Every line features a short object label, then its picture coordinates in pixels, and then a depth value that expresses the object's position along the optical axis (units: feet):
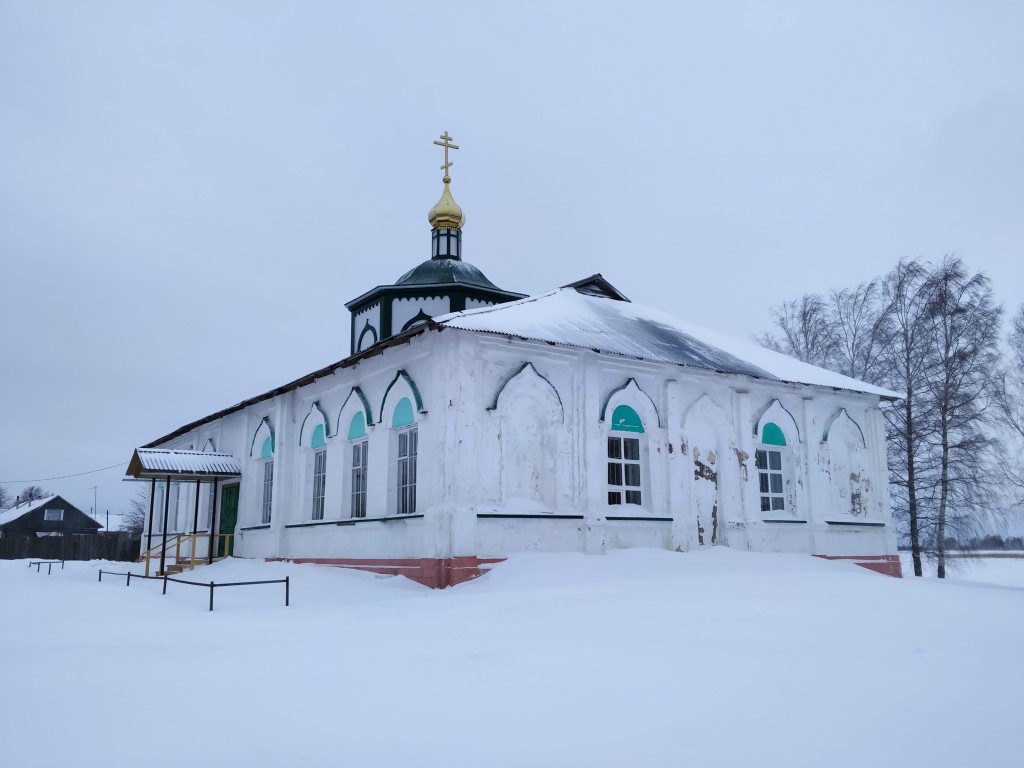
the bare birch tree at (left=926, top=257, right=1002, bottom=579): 71.67
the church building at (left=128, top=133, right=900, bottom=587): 39.19
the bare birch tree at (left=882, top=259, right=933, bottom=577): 75.36
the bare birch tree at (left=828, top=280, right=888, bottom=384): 82.74
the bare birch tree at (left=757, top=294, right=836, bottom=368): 92.17
